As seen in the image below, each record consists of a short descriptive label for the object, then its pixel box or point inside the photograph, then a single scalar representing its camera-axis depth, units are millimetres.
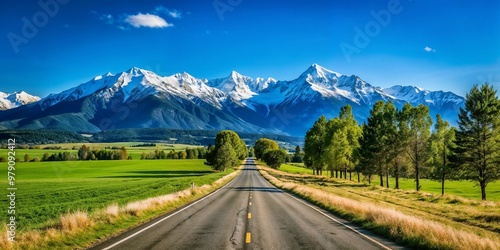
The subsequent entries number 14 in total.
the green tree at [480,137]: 35531
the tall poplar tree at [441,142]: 48928
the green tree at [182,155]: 171750
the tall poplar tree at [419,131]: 46719
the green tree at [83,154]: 149675
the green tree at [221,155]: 97438
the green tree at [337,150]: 57875
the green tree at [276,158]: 121250
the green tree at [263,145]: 161188
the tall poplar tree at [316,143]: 68062
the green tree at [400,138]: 47344
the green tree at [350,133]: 60822
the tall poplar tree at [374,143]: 49969
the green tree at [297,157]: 180700
